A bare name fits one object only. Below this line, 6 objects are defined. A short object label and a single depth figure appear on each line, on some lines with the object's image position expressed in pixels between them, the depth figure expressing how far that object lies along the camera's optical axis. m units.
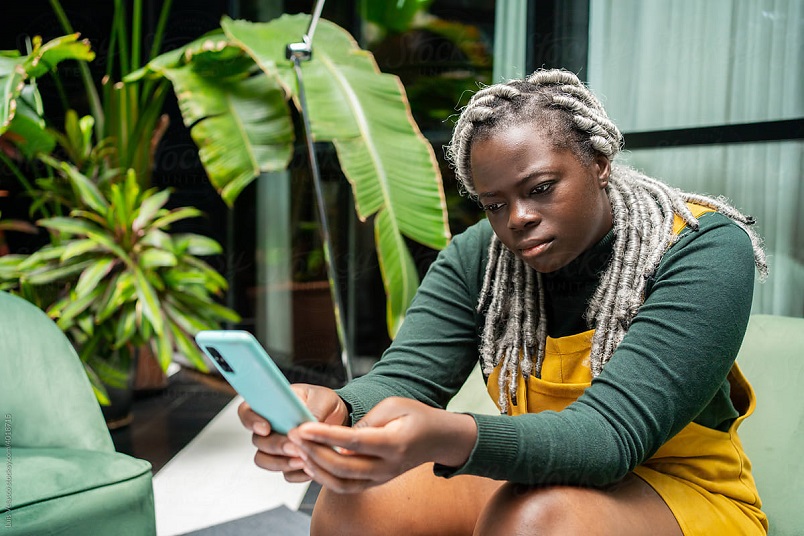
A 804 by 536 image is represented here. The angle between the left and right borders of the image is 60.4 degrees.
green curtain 1.68
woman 0.76
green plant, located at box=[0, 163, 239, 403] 2.15
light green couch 1.09
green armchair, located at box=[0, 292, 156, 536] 1.05
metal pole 1.87
